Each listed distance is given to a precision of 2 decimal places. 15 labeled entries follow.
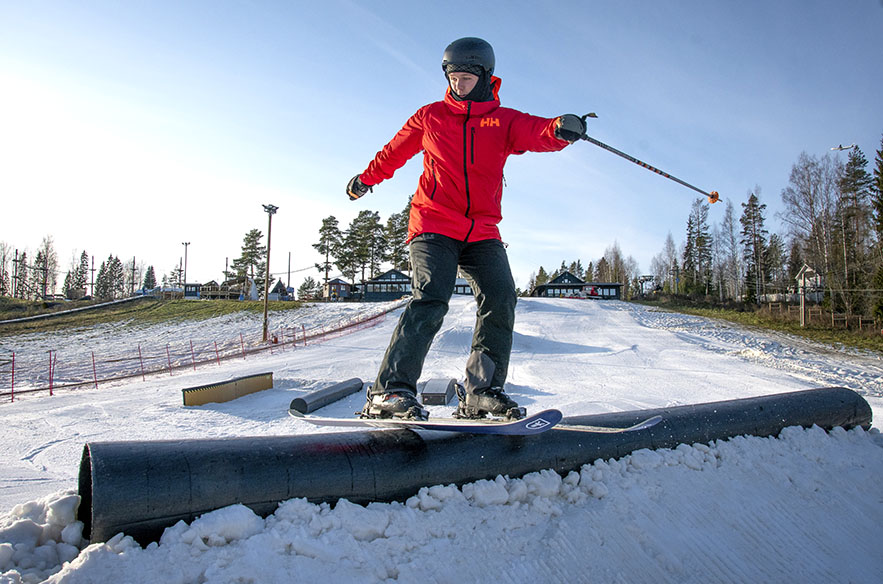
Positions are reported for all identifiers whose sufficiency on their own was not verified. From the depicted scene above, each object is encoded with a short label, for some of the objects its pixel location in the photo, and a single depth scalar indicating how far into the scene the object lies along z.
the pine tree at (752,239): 50.00
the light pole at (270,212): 24.00
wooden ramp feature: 6.47
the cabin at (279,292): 60.92
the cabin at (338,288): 57.44
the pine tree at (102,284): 88.81
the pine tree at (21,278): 68.88
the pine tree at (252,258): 66.06
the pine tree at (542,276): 111.21
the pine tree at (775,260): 53.62
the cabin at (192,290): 64.28
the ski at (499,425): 2.11
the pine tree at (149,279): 107.15
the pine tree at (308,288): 84.19
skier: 2.57
